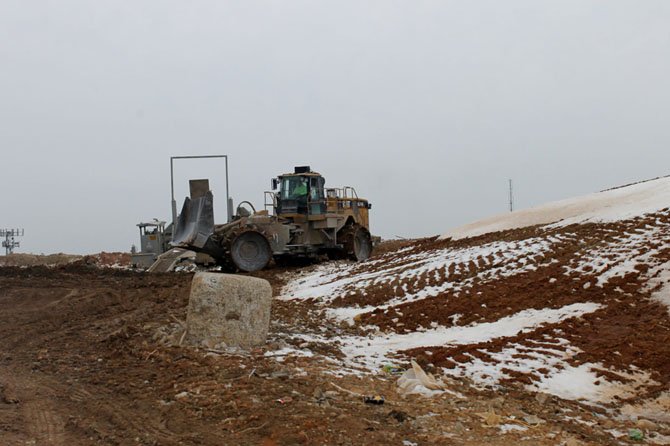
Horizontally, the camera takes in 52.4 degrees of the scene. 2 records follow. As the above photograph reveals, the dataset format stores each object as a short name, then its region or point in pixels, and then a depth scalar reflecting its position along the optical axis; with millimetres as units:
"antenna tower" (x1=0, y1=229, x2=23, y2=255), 42997
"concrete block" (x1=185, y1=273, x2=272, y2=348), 8766
